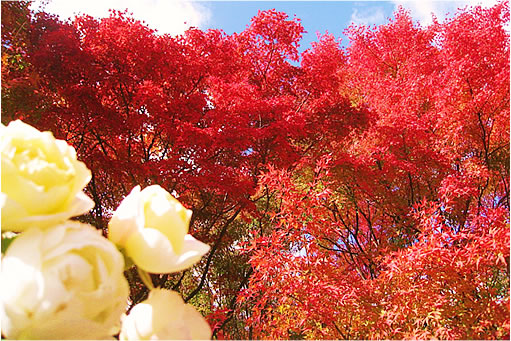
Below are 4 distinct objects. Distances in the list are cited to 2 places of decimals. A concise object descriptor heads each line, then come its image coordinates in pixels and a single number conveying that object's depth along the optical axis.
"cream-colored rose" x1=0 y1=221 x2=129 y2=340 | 0.31
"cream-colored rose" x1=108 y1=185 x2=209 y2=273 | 0.36
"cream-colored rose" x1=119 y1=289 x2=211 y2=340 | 0.35
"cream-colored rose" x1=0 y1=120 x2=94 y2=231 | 0.34
